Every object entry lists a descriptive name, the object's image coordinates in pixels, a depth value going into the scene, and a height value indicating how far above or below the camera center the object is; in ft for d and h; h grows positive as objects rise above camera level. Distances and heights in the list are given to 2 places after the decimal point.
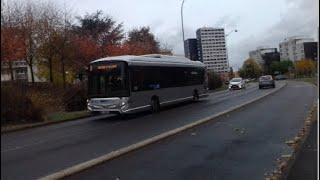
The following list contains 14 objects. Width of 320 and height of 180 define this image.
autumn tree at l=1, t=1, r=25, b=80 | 65.10 +13.45
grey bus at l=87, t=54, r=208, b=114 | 41.97 -0.15
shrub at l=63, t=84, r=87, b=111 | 58.80 -2.65
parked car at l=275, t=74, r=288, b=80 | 234.96 -2.27
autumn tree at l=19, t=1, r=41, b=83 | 77.22 +15.86
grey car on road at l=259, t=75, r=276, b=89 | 111.39 -2.63
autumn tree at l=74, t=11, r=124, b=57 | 109.77 +21.90
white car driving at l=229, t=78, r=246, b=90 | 116.12 -2.80
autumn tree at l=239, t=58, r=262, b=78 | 271.07 +6.31
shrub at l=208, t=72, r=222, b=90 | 117.39 -0.90
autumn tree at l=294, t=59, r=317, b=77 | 255.92 +4.12
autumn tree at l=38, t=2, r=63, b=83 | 80.61 +15.21
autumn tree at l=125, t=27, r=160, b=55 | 110.51 +18.57
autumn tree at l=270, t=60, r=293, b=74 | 279.47 +7.97
